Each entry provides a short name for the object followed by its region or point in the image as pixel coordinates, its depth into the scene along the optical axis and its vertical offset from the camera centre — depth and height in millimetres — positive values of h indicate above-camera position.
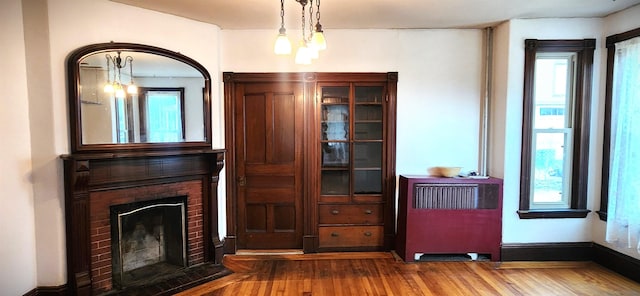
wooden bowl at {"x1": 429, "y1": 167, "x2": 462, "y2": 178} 3668 -418
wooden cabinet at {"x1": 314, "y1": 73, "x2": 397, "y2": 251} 3838 -391
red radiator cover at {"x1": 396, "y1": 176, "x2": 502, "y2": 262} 3502 -976
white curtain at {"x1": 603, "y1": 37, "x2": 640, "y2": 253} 2982 -175
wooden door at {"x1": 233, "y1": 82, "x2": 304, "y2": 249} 3787 -348
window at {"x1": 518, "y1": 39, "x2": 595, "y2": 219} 3420 +64
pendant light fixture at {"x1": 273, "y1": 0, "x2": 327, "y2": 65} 2115 +582
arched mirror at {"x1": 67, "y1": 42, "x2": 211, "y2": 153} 2707 +324
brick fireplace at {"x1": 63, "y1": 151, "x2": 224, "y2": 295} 2664 -633
